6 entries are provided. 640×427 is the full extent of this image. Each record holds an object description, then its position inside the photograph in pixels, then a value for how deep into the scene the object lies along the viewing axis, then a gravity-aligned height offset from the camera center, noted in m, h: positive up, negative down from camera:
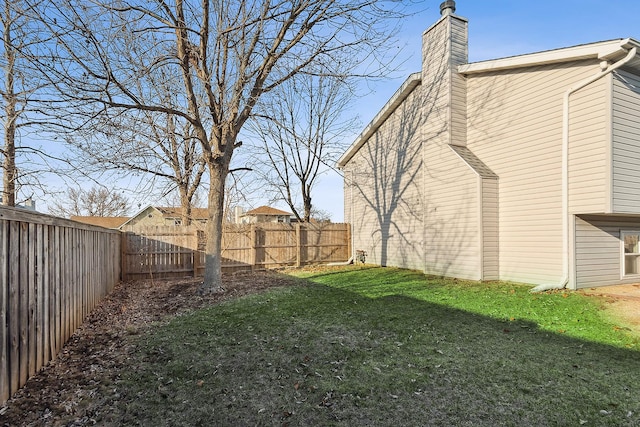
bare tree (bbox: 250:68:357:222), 16.02 +3.62
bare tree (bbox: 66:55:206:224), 6.06 +1.47
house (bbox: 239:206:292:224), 36.62 +0.10
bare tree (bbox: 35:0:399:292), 5.17 +2.96
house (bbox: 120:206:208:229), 31.70 -0.37
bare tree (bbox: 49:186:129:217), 27.52 +0.84
